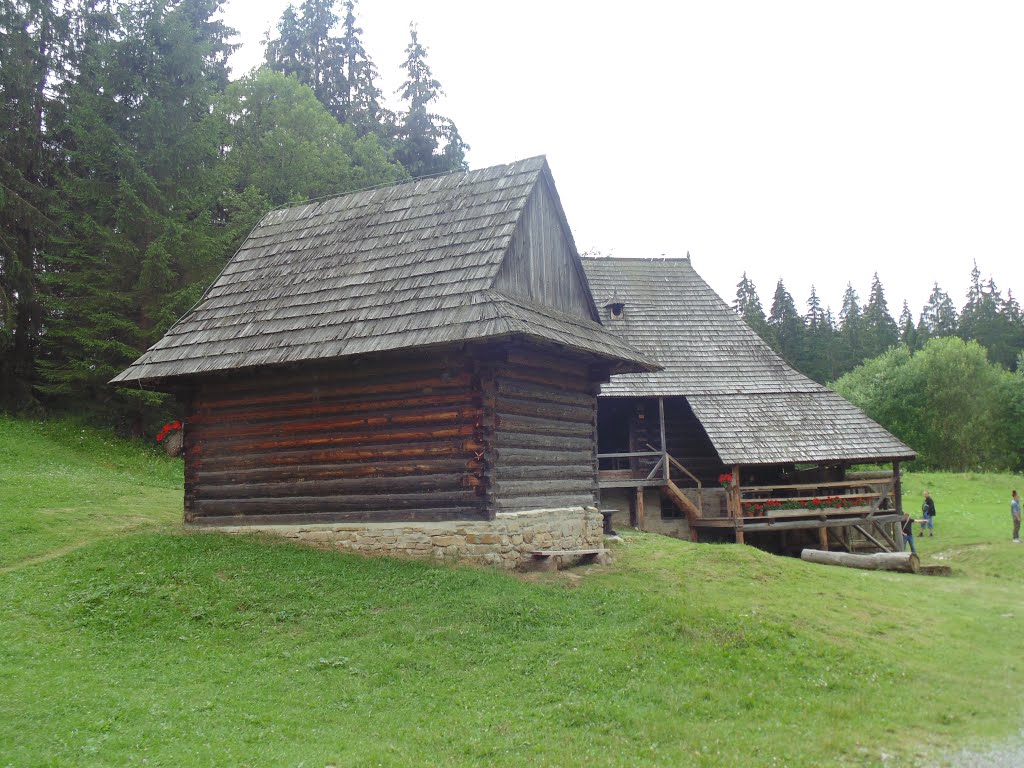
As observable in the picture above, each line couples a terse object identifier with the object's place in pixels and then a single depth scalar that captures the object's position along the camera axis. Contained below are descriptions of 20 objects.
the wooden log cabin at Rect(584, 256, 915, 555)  21.12
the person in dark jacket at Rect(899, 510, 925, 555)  20.75
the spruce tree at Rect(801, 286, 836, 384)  61.41
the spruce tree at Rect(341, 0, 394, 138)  45.88
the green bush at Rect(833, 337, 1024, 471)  53.09
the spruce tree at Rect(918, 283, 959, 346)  66.75
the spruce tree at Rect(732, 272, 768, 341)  60.83
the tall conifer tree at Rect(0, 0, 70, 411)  26.05
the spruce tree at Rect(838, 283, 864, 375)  63.78
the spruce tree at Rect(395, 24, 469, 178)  43.78
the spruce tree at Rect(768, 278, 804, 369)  60.66
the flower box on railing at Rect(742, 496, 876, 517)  21.05
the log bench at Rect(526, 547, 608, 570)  12.65
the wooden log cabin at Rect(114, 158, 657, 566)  12.50
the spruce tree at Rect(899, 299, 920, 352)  66.62
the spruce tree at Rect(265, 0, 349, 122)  45.51
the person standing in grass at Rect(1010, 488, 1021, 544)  21.64
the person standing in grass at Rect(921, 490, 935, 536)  24.42
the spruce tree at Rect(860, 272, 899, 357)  64.44
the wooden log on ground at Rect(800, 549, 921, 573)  17.16
